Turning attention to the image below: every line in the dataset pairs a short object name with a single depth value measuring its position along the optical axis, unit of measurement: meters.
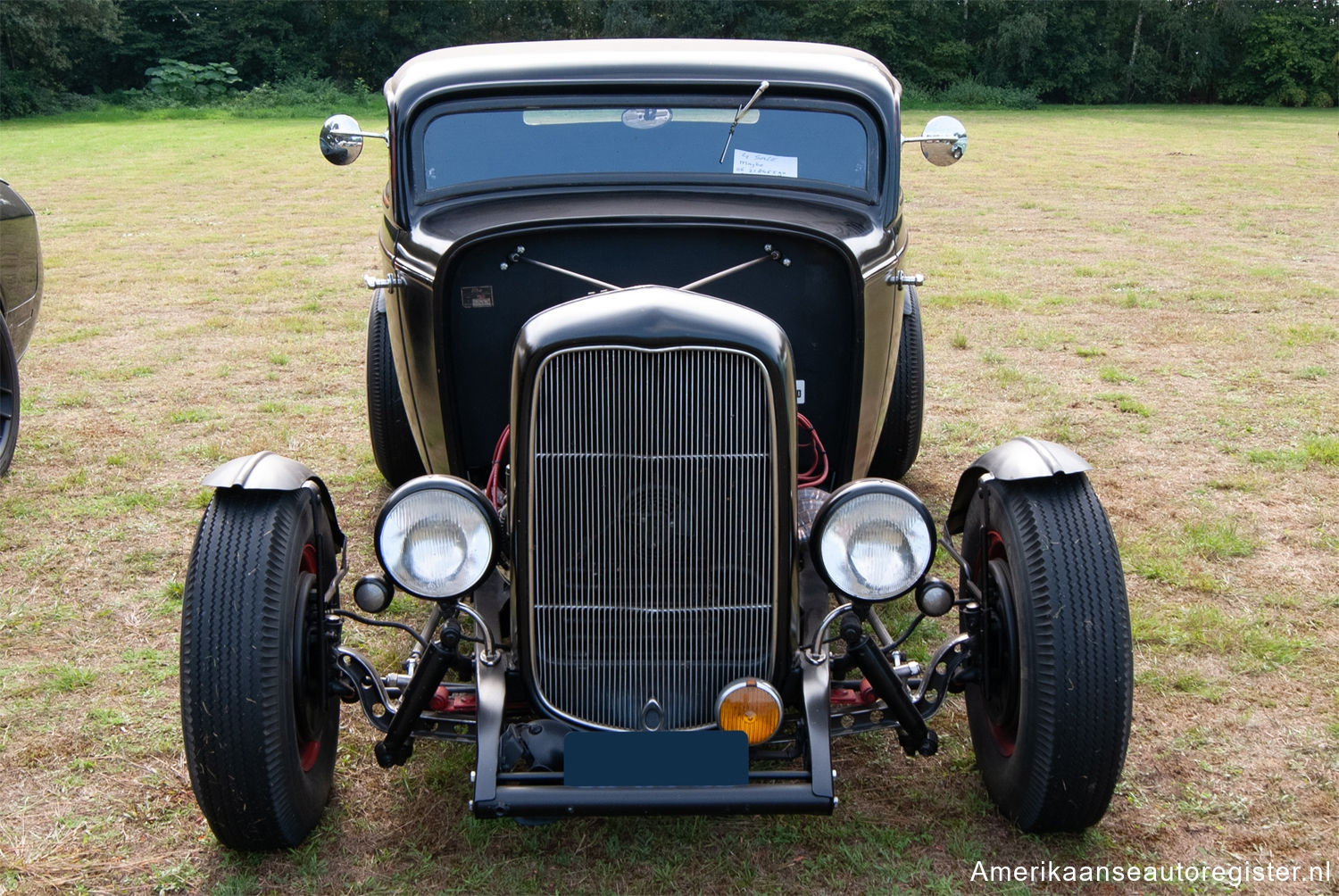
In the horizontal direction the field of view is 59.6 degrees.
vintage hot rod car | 2.53
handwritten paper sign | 3.82
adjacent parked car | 5.35
